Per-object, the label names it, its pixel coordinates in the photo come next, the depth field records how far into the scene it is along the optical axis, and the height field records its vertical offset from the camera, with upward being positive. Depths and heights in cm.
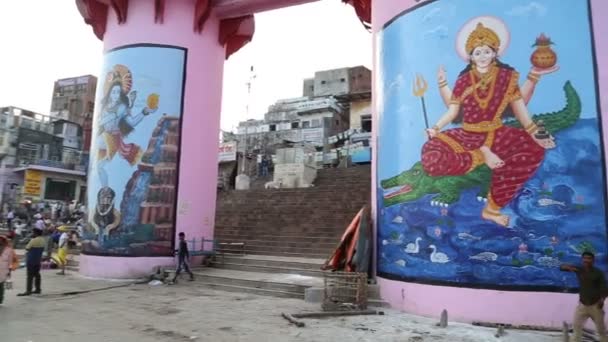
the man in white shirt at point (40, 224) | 1696 -12
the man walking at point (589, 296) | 614 -73
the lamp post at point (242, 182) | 2397 +235
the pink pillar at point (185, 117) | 1313 +327
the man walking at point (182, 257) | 1215 -81
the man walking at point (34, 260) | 990 -83
